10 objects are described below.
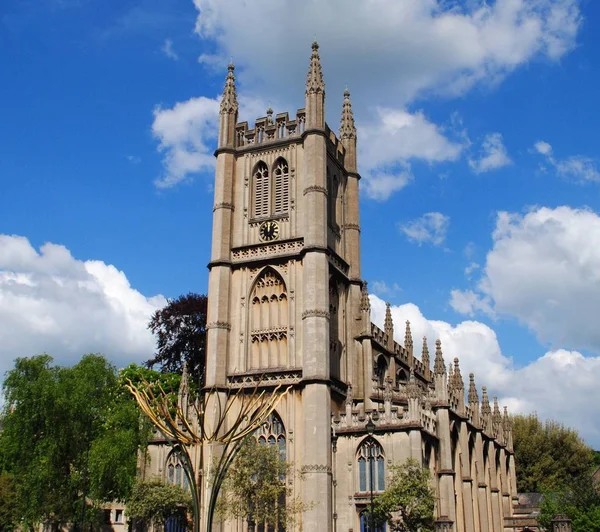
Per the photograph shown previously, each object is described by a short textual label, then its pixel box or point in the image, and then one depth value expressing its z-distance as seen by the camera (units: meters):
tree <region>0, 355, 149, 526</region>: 41.31
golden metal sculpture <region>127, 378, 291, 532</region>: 23.31
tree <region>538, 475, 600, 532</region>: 44.19
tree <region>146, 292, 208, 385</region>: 59.06
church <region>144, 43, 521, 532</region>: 41.84
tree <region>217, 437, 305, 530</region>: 38.16
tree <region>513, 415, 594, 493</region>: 74.00
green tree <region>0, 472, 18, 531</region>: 50.09
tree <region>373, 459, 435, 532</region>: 37.50
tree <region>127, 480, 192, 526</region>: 41.88
